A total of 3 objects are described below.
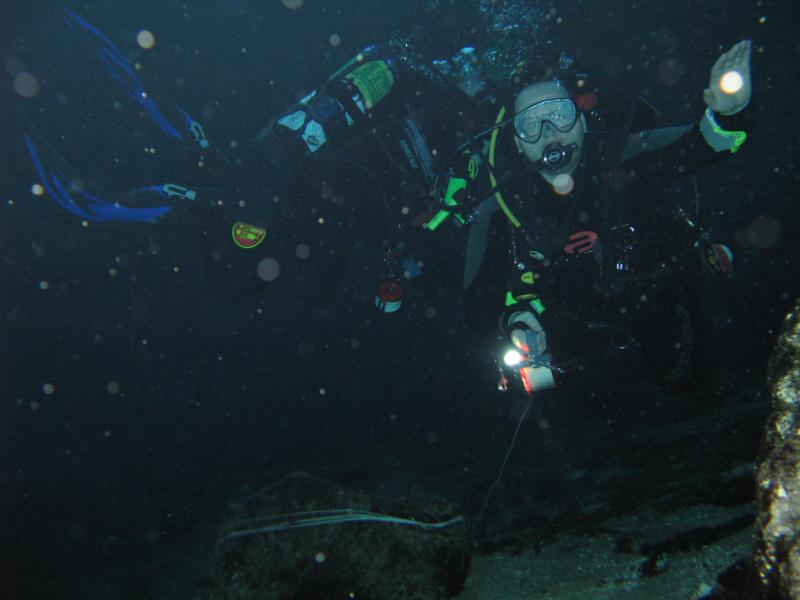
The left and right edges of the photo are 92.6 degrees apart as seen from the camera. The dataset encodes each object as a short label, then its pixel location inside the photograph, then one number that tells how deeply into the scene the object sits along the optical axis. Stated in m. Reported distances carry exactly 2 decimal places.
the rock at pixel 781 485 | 0.90
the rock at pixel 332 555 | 2.21
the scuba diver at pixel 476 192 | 3.54
